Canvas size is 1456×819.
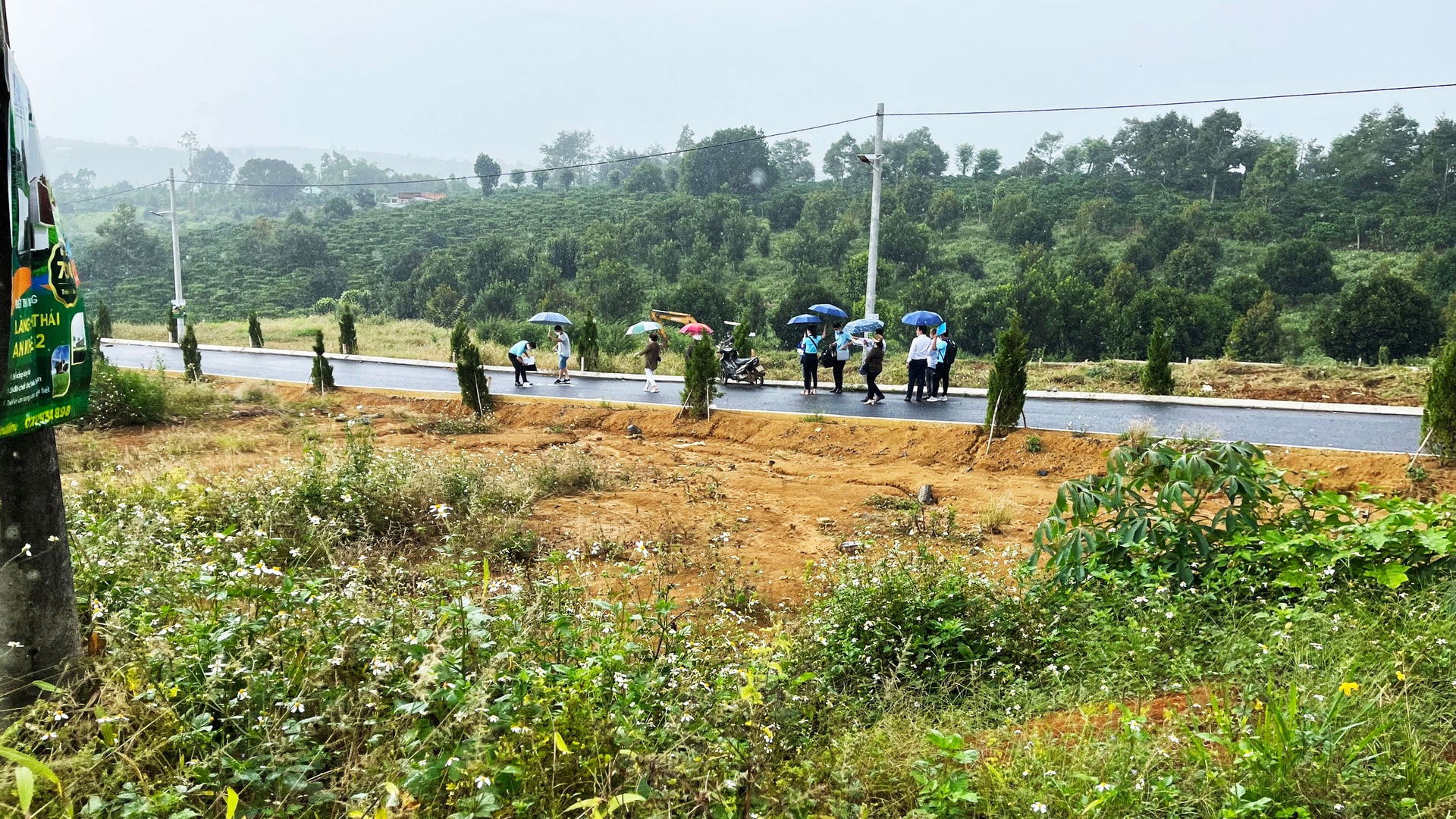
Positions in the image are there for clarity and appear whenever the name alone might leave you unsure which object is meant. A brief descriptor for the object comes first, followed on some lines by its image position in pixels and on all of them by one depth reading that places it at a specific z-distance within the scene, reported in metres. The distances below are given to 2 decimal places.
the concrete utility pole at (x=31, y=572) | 3.31
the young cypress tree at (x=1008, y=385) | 12.62
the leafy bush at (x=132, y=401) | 14.55
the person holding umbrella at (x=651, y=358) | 18.89
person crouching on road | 20.62
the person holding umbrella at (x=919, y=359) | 16.48
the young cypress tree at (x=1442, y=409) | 10.18
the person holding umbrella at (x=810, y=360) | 17.97
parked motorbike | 20.45
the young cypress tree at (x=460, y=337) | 18.12
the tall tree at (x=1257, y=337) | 34.28
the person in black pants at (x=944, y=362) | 17.02
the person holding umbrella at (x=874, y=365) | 16.56
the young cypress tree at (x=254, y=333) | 33.81
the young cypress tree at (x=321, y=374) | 19.98
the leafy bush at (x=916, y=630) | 4.84
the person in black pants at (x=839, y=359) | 18.14
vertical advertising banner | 3.02
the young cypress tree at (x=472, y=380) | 17.00
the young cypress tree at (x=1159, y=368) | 17.08
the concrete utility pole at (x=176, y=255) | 35.81
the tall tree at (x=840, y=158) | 101.68
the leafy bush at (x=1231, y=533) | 4.93
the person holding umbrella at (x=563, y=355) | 21.77
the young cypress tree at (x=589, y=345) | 24.50
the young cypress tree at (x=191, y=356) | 21.23
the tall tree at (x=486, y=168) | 96.25
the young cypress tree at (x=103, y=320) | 32.81
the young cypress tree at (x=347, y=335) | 29.48
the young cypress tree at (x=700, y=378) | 15.27
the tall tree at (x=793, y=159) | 106.84
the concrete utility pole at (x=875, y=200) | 20.92
